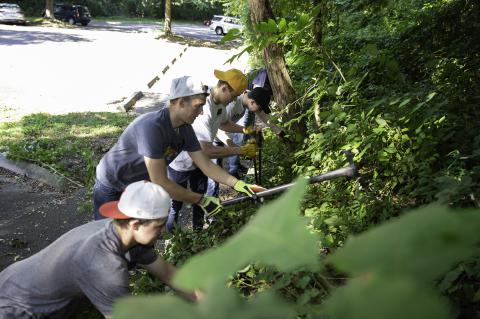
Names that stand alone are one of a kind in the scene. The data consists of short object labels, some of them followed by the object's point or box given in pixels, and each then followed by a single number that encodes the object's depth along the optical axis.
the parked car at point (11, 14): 27.72
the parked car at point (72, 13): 32.39
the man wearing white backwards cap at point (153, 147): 3.21
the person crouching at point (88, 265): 2.24
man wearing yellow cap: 4.07
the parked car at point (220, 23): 32.54
